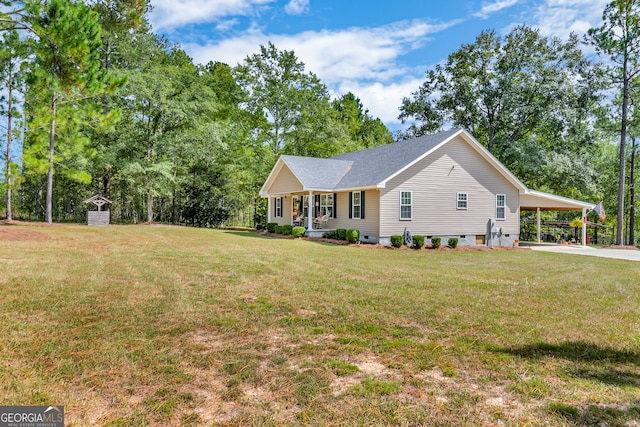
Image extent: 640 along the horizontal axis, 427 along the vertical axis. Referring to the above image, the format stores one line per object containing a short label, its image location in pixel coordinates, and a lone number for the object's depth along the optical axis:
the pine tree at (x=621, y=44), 21.44
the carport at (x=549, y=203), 20.31
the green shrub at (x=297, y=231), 18.92
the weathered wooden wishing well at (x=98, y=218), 22.03
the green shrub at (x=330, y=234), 18.97
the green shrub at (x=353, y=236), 17.02
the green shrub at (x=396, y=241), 16.47
